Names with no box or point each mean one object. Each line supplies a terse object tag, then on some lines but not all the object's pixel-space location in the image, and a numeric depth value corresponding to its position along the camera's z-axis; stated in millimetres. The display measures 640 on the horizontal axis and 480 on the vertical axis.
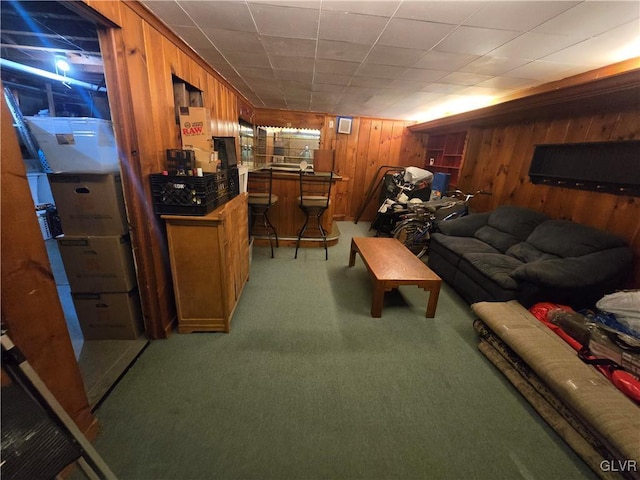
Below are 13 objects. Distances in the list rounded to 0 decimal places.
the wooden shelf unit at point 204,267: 1739
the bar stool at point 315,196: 3320
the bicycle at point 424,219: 3594
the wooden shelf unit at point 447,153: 4785
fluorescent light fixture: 2220
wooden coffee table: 2201
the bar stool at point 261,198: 3164
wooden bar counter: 3605
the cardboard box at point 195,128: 1877
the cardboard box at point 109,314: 1739
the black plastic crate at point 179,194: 1662
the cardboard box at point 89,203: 1538
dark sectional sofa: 1987
